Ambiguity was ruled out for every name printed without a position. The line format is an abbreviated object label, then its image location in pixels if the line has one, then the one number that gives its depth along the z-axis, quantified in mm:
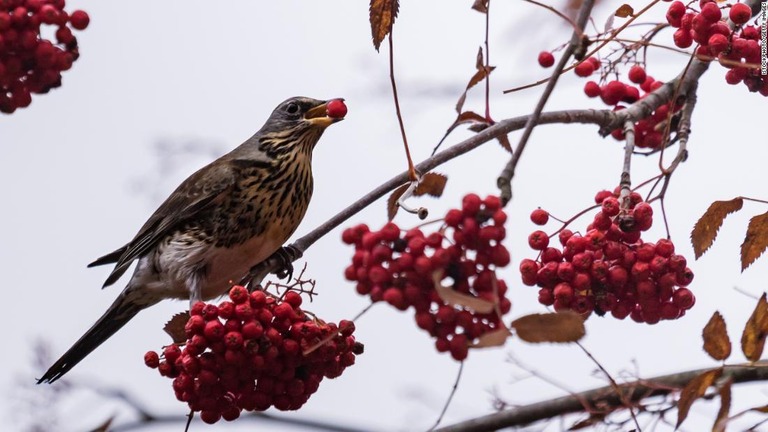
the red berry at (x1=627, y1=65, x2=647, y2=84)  8266
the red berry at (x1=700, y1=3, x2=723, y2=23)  6086
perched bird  9586
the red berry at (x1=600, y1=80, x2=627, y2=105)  8125
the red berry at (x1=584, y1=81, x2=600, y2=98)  8227
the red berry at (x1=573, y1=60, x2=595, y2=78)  8039
